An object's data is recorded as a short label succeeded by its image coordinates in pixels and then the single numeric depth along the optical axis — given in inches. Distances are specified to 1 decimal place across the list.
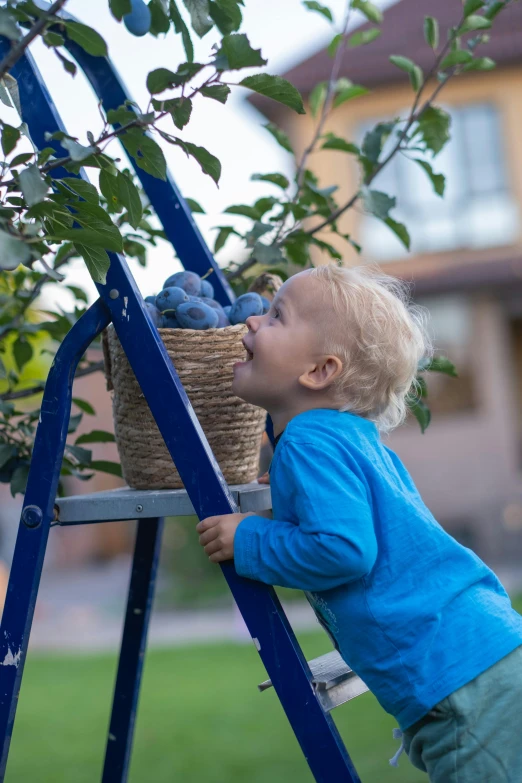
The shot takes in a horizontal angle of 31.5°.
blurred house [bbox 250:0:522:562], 423.5
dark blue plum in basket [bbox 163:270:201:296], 66.1
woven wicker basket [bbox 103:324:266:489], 62.7
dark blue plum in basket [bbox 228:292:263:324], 66.5
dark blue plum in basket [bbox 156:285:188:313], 63.8
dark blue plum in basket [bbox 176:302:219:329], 62.7
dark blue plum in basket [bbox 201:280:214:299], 68.1
